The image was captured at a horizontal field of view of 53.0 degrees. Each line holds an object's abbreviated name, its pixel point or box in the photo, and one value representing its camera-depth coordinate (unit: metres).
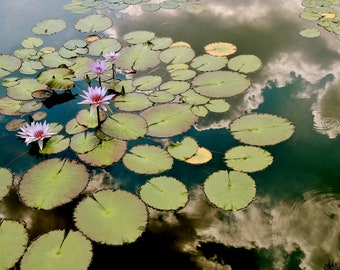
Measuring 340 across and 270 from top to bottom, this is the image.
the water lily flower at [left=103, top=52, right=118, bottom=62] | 3.48
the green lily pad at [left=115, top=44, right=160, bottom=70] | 3.73
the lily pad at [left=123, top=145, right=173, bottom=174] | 2.55
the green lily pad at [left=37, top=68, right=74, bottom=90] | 3.39
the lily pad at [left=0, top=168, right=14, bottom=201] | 2.47
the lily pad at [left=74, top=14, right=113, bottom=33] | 4.49
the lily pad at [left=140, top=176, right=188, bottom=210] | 2.30
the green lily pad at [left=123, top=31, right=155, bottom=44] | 4.18
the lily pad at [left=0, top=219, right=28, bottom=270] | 2.01
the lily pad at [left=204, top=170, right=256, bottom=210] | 2.29
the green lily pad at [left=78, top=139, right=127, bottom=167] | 2.63
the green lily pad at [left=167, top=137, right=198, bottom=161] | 2.63
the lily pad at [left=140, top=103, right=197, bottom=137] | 2.88
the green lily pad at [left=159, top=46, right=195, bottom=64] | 3.79
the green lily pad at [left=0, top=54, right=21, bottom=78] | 3.73
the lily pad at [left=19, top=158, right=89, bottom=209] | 2.37
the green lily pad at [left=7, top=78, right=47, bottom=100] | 3.33
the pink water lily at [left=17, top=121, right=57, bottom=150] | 2.71
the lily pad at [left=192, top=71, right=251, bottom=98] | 3.28
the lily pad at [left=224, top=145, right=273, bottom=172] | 2.54
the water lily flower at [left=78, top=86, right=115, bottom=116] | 2.74
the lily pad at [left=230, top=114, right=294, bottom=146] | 2.76
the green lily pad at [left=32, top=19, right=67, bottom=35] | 4.48
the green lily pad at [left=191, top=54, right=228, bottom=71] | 3.64
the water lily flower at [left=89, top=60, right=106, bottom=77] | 3.19
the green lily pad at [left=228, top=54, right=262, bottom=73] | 3.61
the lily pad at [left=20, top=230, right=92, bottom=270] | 1.97
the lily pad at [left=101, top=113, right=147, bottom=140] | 2.84
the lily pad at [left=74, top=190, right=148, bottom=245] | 2.12
